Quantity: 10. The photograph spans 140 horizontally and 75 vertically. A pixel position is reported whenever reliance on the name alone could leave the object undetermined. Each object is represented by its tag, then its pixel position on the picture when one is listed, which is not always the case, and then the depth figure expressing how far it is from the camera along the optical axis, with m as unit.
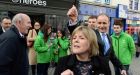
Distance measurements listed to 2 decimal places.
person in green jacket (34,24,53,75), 3.76
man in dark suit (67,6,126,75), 2.00
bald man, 1.98
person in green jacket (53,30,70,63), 4.19
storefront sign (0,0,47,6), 7.47
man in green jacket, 3.14
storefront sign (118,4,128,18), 11.77
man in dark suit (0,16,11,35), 3.47
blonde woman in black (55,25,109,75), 1.41
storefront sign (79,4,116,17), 9.86
